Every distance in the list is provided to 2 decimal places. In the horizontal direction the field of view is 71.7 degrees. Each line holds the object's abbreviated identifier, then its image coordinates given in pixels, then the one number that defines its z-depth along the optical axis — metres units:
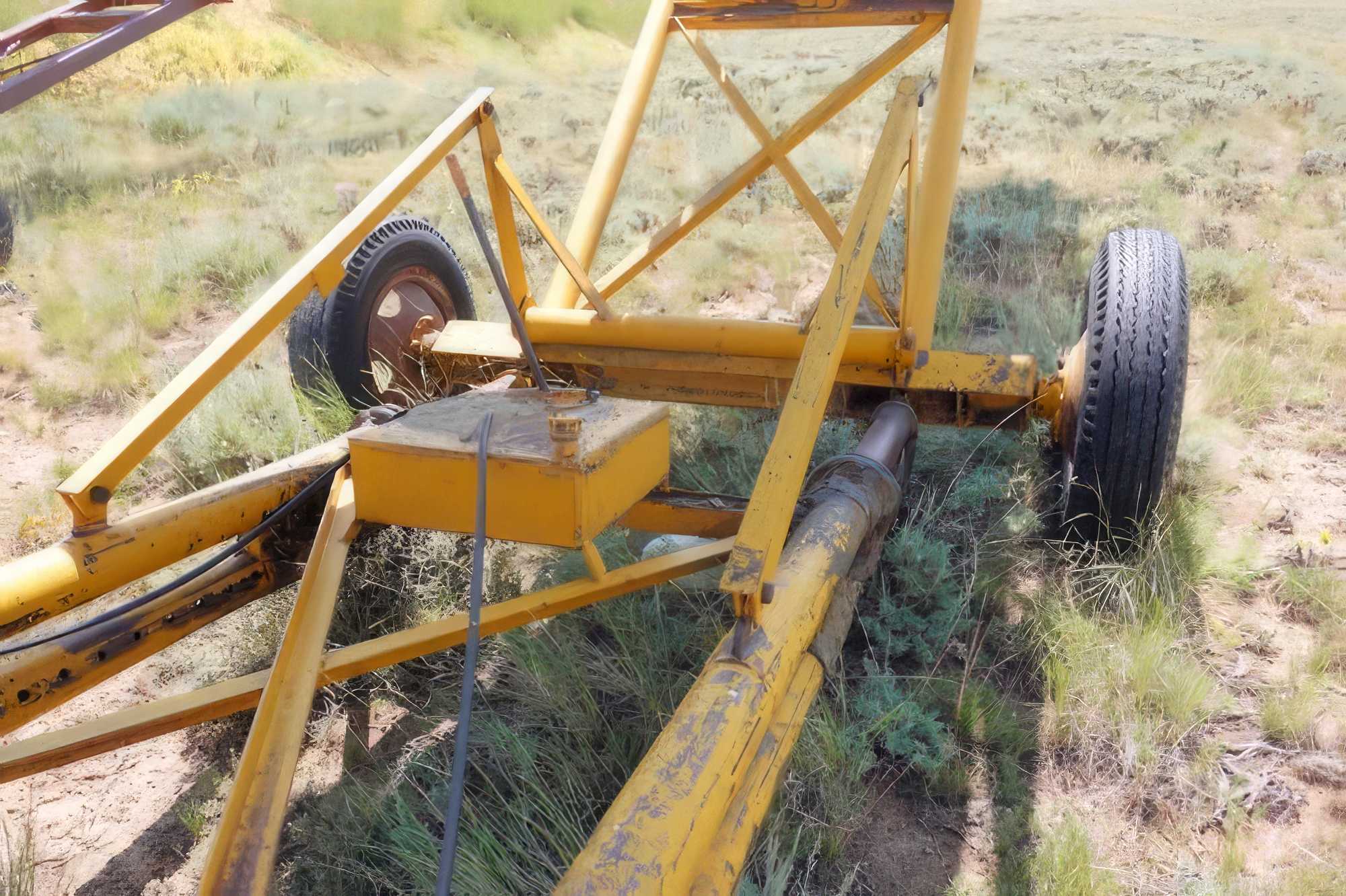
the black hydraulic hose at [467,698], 1.36
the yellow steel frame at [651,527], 1.48
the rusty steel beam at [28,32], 6.50
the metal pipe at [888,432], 2.81
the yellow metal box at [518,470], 2.07
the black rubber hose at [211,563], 1.99
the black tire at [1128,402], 3.05
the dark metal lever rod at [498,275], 2.44
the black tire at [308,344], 3.72
